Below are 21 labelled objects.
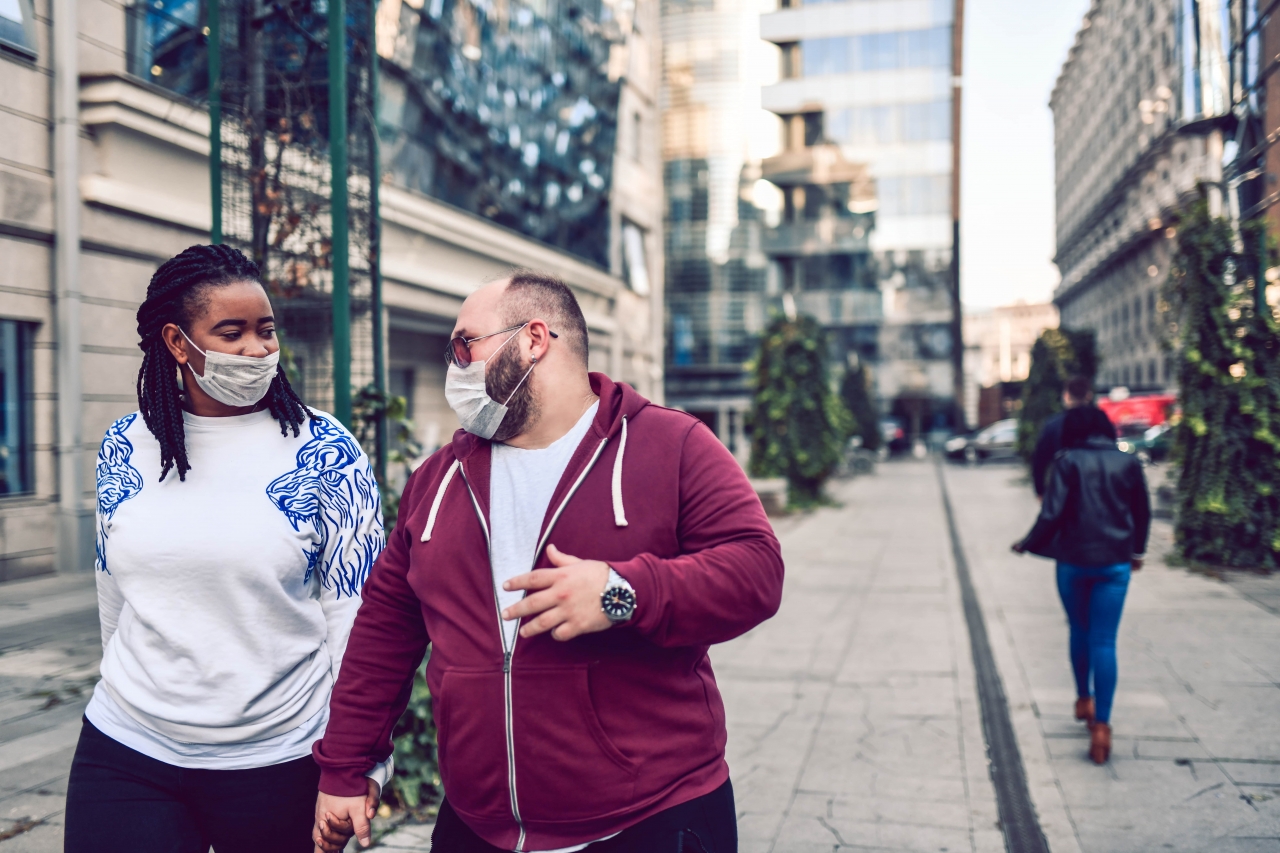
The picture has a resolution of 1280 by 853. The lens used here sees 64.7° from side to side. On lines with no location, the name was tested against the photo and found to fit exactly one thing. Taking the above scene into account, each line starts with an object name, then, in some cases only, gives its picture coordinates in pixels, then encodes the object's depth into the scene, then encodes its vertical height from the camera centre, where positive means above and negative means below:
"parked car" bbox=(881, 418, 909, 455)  41.88 -1.24
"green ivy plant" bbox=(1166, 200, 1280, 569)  9.80 +0.17
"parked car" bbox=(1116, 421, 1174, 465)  27.27 -1.05
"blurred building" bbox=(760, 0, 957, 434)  47.59 +10.86
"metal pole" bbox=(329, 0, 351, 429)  4.25 +0.88
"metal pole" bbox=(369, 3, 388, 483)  4.64 +0.78
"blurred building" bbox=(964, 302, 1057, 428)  154.62 +11.53
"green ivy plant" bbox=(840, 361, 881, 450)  33.97 +0.19
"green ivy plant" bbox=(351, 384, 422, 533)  4.52 -0.03
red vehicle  29.39 -0.20
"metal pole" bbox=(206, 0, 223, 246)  4.54 +1.36
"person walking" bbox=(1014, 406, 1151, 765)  5.02 -0.67
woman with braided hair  2.20 -0.39
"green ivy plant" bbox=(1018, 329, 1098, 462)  23.31 +0.60
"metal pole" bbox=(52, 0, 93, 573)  3.59 +0.44
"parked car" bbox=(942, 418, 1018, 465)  35.34 -1.38
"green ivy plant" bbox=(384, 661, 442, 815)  4.26 -1.47
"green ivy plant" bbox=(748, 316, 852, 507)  19.11 -0.15
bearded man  1.83 -0.35
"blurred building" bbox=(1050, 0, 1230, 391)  11.85 +7.24
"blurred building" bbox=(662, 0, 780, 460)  47.62 +9.98
